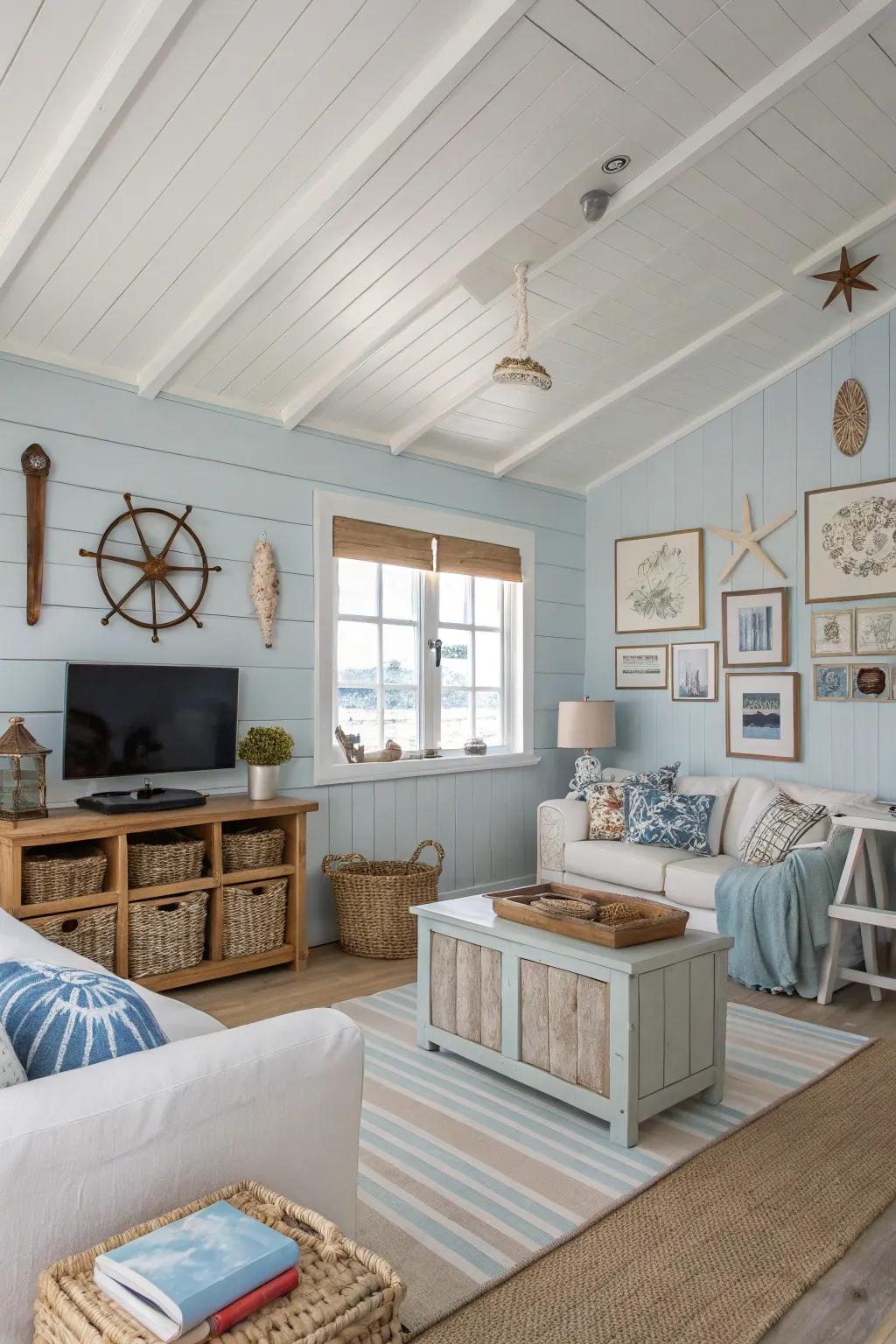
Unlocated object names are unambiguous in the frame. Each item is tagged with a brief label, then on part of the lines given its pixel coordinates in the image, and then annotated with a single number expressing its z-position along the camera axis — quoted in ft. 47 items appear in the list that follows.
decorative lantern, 11.23
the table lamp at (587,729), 17.90
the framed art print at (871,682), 15.12
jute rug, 5.96
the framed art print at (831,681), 15.64
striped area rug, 6.85
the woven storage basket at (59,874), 10.99
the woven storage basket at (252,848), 13.02
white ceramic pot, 13.53
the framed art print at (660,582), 17.90
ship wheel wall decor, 12.76
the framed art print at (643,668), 18.44
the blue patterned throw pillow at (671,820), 15.30
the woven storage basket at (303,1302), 3.58
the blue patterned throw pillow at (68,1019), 4.68
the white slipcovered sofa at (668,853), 13.97
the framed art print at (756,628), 16.46
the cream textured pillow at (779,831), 13.28
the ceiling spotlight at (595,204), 11.29
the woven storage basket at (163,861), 12.01
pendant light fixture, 11.38
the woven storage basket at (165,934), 11.90
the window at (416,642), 15.44
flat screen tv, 12.06
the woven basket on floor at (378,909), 14.17
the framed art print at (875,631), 15.10
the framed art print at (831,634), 15.61
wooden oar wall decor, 11.94
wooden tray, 8.84
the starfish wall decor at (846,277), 14.03
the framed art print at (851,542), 15.21
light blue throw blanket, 12.31
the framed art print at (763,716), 16.29
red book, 3.56
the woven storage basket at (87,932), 11.07
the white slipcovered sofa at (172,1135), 3.96
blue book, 3.52
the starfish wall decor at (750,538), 16.62
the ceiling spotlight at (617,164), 10.81
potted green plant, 13.52
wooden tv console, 10.82
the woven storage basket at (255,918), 12.91
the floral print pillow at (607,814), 16.31
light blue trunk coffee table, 8.39
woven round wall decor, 15.61
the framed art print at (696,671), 17.54
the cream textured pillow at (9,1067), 4.33
